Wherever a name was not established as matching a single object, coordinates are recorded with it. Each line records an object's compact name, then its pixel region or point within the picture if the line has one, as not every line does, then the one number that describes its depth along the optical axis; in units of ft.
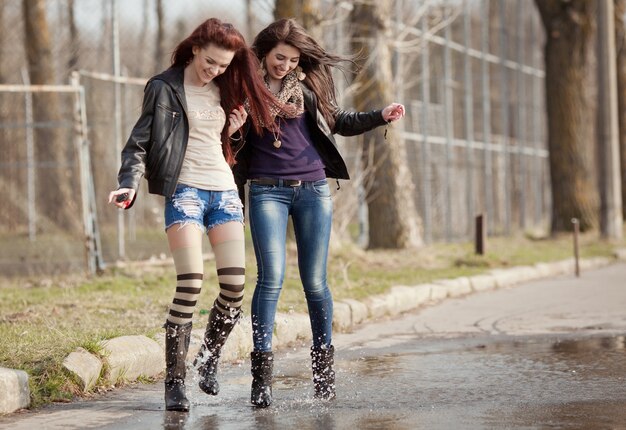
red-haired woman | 35.04
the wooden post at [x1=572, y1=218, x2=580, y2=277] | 90.84
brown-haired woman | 36.78
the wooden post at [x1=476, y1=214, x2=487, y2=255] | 94.23
